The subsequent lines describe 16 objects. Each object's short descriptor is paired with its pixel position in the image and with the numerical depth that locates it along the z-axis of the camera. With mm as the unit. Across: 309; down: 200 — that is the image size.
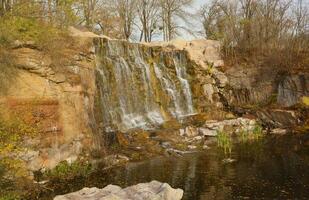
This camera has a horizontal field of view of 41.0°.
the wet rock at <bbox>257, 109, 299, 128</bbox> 30334
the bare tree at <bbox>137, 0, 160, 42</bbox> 49406
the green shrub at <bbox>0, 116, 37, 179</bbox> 14952
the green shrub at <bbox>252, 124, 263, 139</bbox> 27412
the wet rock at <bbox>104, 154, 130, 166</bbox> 20112
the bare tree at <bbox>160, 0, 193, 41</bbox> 49750
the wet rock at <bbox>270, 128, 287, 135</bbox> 29141
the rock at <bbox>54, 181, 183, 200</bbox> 12547
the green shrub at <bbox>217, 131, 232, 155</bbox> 22641
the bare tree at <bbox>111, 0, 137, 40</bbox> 46781
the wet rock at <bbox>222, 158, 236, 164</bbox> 20184
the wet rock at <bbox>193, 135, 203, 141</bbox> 26323
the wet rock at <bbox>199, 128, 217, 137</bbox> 27406
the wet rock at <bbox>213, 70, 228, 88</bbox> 34719
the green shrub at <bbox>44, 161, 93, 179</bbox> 17938
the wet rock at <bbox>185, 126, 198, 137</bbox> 26911
